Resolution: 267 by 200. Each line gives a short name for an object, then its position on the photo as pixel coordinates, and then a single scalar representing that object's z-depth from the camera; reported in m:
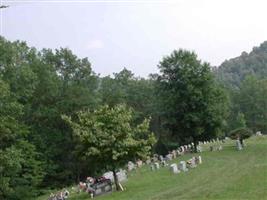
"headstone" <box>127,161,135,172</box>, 42.66
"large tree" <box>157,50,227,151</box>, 48.41
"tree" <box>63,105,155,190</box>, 27.69
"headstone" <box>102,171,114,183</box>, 32.22
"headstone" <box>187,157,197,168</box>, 34.91
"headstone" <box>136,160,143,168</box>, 45.03
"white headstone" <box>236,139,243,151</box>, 41.62
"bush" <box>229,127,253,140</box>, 42.66
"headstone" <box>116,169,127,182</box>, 33.12
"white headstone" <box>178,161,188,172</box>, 33.53
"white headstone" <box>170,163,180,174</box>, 33.09
